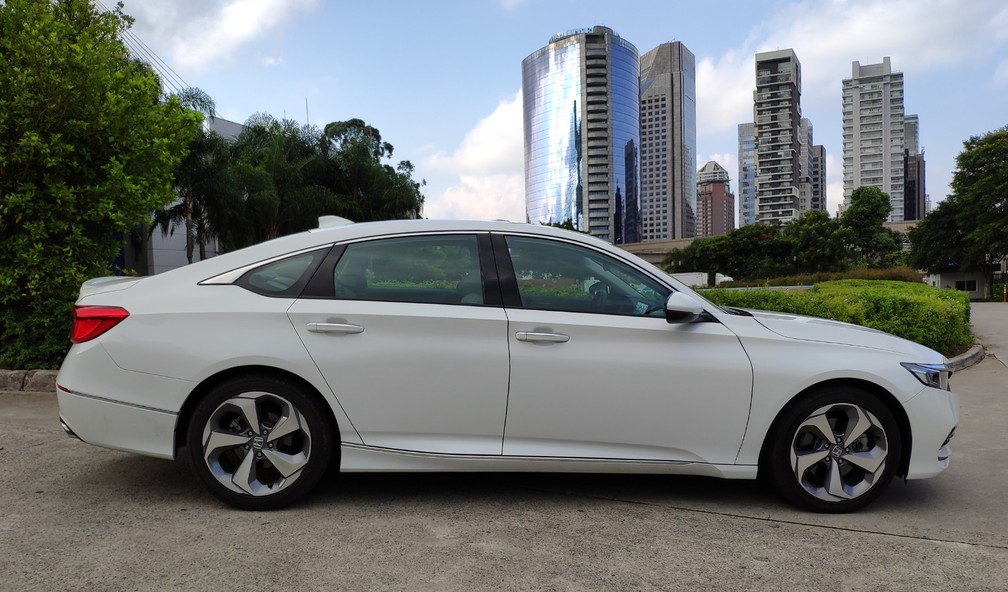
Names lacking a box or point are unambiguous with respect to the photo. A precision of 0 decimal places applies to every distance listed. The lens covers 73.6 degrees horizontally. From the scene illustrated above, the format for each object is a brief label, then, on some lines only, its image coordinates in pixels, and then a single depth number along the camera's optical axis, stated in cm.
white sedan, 323
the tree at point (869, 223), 5128
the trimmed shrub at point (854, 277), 2687
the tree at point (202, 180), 3158
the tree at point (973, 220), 4712
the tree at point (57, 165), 679
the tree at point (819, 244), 5166
